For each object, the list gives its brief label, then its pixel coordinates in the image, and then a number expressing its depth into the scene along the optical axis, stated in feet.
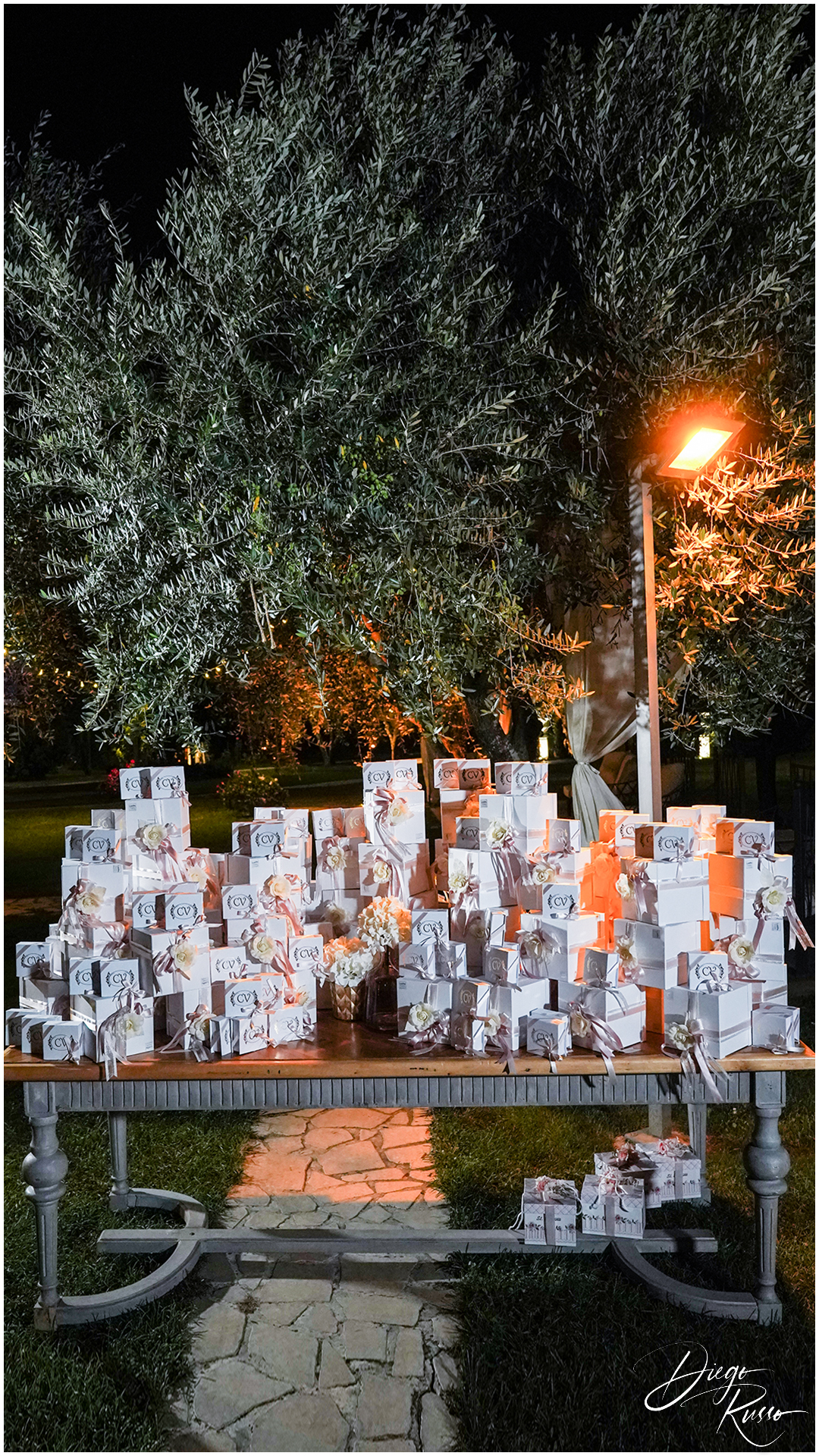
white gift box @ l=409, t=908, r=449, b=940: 11.38
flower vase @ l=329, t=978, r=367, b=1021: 12.17
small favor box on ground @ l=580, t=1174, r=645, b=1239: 12.62
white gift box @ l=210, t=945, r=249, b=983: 11.41
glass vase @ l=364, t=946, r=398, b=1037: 12.01
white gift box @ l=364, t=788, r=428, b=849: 12.44
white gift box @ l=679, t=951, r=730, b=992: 10.89
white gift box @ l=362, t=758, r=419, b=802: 12.58
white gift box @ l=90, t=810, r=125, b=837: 12.28
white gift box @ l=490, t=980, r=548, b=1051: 10.88
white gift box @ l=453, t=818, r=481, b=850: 12.12
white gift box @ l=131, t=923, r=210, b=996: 11.20
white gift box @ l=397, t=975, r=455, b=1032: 11.20
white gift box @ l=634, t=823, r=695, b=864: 11.07
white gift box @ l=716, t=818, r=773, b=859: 11.46
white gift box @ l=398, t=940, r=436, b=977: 11.28
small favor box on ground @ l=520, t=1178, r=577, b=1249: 12.46
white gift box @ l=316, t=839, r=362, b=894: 12.96
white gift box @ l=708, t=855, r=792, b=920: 11.28
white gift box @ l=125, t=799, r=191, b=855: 12.19
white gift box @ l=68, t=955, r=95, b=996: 11.17
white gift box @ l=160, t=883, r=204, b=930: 11.32
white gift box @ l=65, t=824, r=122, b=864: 11.89
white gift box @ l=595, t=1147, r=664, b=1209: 13.03
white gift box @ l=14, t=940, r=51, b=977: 12.03
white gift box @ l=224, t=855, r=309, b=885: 11.87
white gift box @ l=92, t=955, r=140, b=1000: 11.13
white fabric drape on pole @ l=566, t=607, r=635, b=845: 16.55
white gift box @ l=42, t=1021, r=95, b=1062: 11.13
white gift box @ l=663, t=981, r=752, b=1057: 10.57
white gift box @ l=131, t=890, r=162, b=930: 11.48
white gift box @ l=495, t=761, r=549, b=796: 12.23
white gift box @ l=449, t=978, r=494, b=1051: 10.95
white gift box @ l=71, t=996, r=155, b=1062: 11.05
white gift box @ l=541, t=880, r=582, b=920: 11.33
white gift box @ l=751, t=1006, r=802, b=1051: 10.93
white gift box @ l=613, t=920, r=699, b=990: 10.96
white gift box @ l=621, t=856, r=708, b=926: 10.94
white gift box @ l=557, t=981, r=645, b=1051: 10.77
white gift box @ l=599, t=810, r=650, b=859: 11.94
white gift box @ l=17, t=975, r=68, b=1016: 11.75
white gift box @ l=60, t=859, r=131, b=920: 11.81
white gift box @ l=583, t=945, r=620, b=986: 10.89
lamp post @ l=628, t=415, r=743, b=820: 11.21
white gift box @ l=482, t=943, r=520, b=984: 10.98
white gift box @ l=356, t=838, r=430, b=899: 12.60
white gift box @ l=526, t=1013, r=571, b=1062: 10.72
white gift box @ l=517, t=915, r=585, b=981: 11.12
